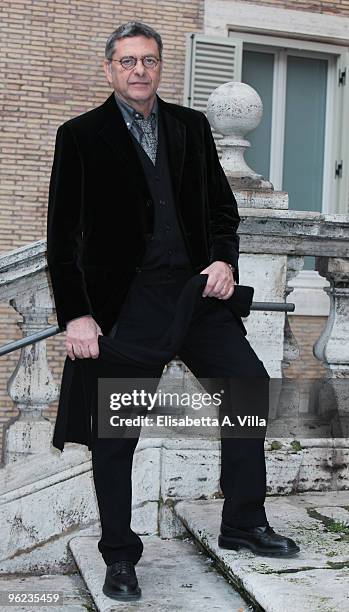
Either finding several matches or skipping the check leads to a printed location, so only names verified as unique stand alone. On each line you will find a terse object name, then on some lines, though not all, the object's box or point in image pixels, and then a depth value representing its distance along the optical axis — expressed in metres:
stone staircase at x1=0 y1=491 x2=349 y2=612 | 2.64
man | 2.78
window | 9.36
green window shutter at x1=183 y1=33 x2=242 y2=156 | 8.90
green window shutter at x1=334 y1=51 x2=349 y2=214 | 9.34
